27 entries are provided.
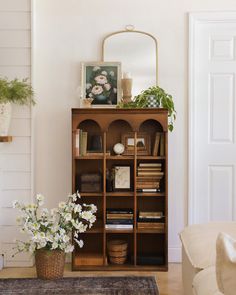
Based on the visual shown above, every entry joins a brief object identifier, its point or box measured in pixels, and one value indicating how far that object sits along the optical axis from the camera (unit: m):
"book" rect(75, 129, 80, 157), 3.95
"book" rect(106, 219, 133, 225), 3.96
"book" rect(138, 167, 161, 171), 3.98
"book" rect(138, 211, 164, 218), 3.99
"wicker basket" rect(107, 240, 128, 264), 4.00
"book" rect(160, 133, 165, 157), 3.98
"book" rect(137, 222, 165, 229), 3.96
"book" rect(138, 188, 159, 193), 3.97
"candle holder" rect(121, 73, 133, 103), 4.05
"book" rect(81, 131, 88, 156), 3.99
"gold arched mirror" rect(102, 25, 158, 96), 4.16
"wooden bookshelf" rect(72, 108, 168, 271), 3.91
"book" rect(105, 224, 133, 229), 3.96
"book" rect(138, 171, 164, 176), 3.97
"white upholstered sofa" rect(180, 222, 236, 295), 1.85
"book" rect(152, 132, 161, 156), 3.99
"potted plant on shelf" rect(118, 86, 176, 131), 3.95
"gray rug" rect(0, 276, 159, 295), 3.36
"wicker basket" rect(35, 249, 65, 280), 3.60
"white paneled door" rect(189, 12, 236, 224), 4.21
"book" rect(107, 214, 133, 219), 3.98
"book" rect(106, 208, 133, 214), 3.99
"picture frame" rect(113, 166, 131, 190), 4.01
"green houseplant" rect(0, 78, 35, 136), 3.88
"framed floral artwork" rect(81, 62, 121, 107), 4.16
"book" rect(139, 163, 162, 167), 3.99
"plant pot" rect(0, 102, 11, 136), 3.89
